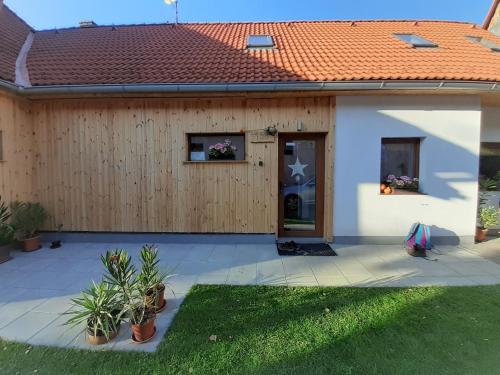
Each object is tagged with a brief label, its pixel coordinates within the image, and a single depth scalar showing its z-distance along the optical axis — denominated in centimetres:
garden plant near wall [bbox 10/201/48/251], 518
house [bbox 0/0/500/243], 534
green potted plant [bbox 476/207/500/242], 566
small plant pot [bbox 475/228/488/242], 569
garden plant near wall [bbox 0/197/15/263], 463
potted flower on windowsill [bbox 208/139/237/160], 568
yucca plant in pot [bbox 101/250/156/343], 241
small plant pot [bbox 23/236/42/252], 516
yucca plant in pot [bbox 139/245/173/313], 264
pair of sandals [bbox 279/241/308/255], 507
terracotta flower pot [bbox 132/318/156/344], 239
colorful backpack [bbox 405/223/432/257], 476
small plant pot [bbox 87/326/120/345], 239
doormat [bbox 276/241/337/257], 497
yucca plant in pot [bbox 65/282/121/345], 239
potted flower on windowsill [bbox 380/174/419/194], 554
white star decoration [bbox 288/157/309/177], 583
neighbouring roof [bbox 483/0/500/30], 814
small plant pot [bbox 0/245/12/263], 459
